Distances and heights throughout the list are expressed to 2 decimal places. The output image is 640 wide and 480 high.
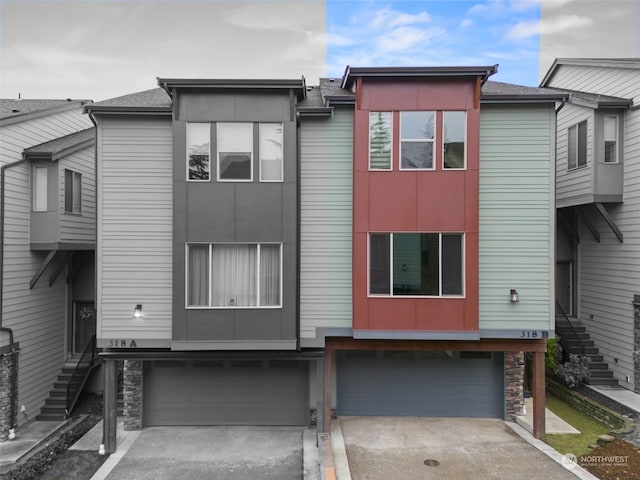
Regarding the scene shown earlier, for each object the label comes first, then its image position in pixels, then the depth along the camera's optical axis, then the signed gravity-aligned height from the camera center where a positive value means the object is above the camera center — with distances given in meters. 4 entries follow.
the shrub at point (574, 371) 10.77 -3.43
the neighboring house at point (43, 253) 9.96 -0.28
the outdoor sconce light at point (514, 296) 8.52 -1.08
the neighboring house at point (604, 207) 10.78 +1.15
